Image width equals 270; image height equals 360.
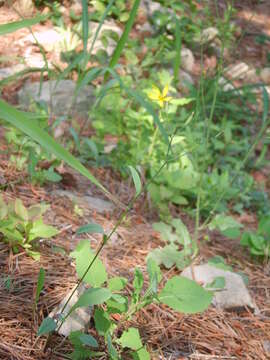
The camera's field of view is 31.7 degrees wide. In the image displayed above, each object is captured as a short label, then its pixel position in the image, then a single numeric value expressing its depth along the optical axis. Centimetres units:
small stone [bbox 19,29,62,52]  324
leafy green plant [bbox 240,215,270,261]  203
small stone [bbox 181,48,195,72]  388
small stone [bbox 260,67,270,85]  419
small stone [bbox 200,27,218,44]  416
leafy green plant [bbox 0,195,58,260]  144
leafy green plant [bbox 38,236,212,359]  111
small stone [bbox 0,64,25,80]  282
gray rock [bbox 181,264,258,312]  162
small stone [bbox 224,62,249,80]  400
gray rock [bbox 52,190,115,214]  197
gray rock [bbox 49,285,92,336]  121
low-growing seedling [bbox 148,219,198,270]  171
